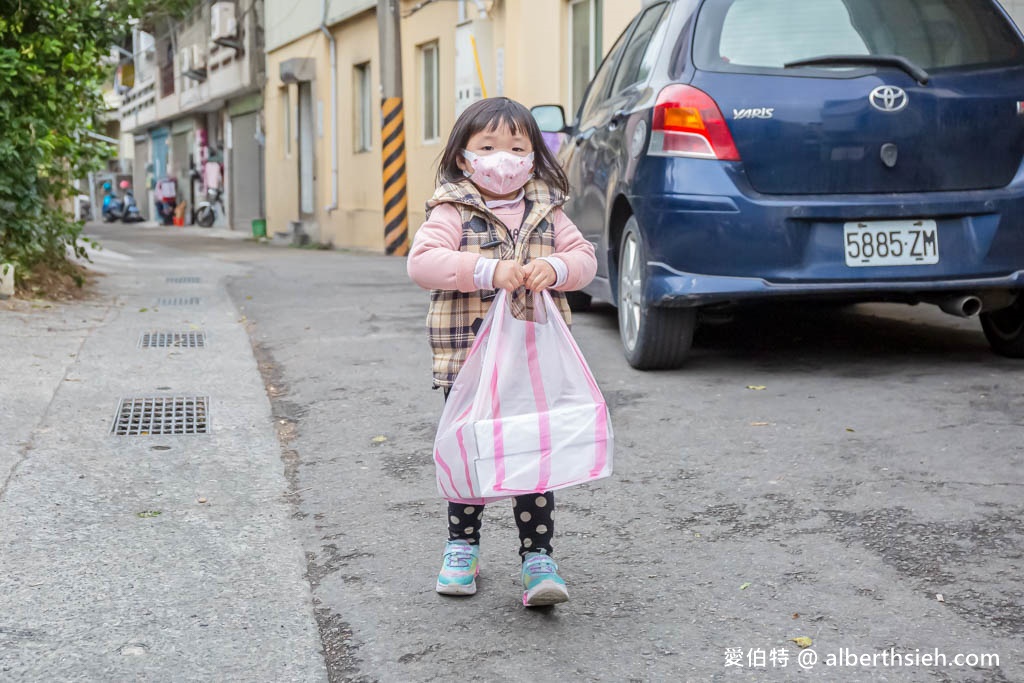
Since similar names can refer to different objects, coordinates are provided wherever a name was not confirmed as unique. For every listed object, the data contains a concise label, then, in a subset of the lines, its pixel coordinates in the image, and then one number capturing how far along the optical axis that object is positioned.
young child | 2.73
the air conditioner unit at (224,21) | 26.05
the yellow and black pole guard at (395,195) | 16.72
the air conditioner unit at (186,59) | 31.23
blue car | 5.06
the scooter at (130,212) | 40.75
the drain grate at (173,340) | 6.76
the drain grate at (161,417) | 4.67
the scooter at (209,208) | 32.19
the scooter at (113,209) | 40.91
